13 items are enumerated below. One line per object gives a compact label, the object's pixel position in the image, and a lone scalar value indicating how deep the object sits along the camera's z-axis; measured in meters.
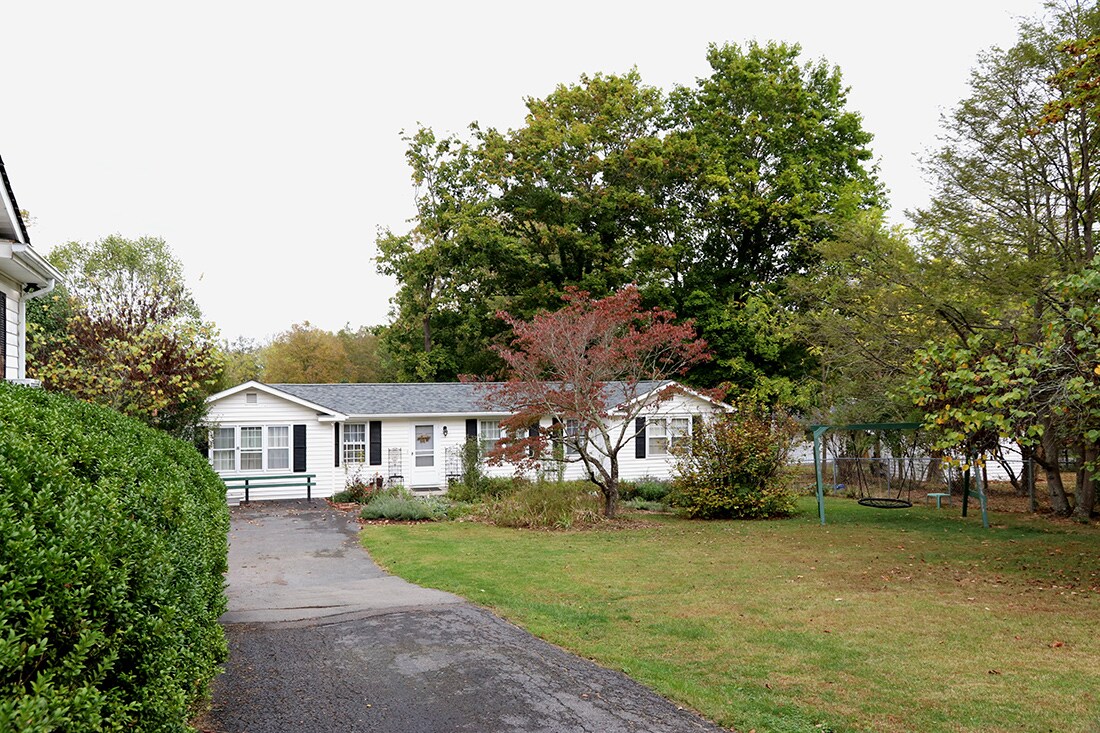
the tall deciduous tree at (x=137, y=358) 15.39
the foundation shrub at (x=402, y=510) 18.00
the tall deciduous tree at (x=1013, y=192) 15.80
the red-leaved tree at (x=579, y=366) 17.31
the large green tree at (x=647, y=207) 31.70
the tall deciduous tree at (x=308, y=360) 45.66
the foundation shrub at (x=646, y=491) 22.31
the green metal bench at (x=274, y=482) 22.05
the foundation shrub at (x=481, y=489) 21.20
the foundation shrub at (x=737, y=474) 18.39
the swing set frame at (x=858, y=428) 16.64
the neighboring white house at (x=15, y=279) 9.80
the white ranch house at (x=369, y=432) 22.97
